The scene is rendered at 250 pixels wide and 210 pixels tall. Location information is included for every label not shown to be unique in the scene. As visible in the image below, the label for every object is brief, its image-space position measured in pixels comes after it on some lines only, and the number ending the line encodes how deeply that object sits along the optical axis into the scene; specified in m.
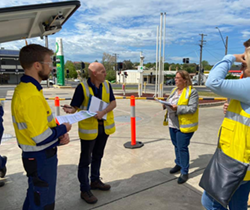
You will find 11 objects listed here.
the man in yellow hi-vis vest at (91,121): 2.75
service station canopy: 1.79
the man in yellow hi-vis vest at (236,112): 1.61
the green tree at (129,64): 96.94
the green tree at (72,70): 89.31
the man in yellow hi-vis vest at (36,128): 1.75
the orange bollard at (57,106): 5.18
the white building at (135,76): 69.25
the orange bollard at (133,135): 4.82
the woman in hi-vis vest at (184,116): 3.30
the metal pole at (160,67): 13.75
